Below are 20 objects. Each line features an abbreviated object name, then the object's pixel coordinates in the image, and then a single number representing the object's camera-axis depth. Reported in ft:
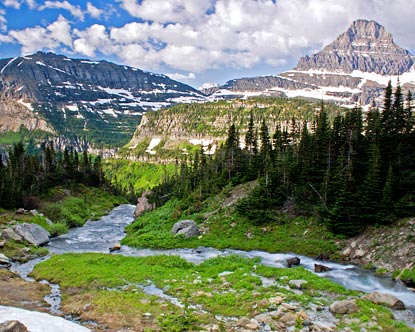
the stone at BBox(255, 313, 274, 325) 65.07
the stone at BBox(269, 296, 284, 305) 74.02
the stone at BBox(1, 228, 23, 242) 156.15
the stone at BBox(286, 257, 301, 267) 114.93
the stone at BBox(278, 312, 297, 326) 65.10
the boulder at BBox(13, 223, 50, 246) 161.46
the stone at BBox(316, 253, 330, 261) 123.13
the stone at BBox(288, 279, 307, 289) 88.89
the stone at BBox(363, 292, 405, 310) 75.72
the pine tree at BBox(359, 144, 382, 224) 129.29
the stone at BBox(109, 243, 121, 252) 157.38
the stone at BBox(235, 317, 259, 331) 62.44
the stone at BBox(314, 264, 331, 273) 108.15
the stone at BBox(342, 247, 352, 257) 122.21
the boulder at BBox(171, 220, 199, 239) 164.55
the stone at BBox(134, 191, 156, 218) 295.11
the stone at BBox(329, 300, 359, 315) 71.05
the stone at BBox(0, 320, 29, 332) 48.48
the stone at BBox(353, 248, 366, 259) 118.06
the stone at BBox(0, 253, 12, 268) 119.63
